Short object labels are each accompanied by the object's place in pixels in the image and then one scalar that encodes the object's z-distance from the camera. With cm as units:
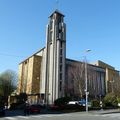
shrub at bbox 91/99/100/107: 2697
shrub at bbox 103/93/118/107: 2908
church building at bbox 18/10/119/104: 4254
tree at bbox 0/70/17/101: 4562
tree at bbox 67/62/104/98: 3622
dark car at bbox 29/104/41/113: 2038
